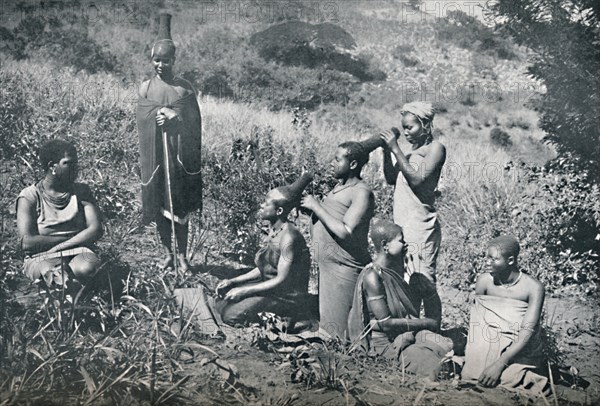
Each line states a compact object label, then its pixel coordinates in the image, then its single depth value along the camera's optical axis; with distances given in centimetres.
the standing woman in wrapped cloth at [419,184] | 452
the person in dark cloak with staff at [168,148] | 489
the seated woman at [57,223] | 443
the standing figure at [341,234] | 439
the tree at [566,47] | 570
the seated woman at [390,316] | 435
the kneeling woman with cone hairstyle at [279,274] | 454
